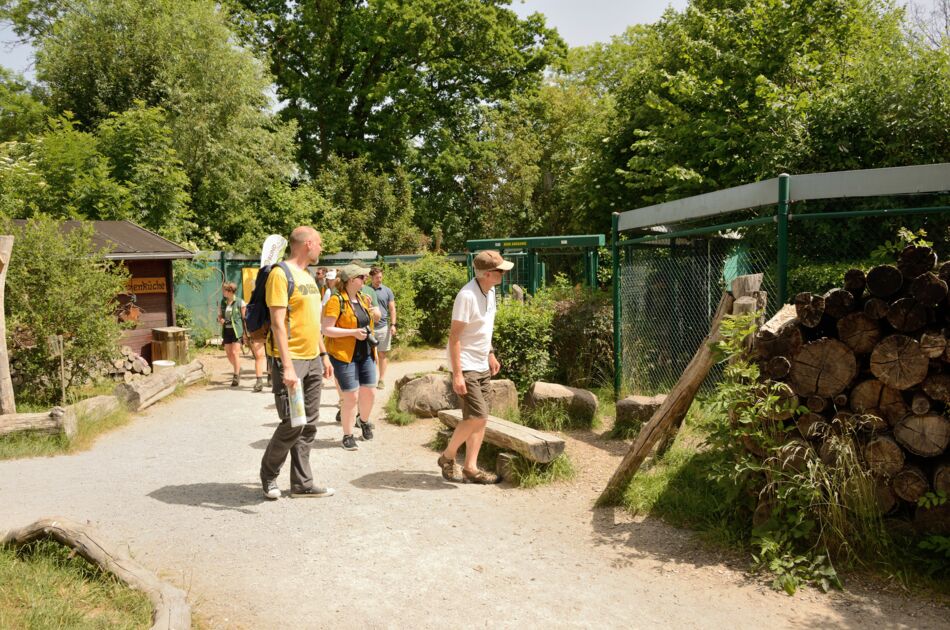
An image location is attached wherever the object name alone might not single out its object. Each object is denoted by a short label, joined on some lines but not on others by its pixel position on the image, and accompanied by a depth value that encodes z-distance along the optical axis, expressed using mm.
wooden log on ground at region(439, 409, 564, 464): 5895
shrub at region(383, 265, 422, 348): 15227
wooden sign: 12935
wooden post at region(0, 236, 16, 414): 7754
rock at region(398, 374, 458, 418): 8555
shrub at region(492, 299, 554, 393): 8891
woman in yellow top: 6848
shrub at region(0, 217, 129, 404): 9062
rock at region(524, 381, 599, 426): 7852
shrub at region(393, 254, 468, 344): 16156
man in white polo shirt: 5562
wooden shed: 12578
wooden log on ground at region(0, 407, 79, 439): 7270
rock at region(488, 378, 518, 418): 7875
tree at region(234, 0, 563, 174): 29734
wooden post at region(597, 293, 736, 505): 5254
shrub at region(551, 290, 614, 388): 9469
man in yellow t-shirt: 5117
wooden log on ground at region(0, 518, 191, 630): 3367
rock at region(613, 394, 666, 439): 7402
